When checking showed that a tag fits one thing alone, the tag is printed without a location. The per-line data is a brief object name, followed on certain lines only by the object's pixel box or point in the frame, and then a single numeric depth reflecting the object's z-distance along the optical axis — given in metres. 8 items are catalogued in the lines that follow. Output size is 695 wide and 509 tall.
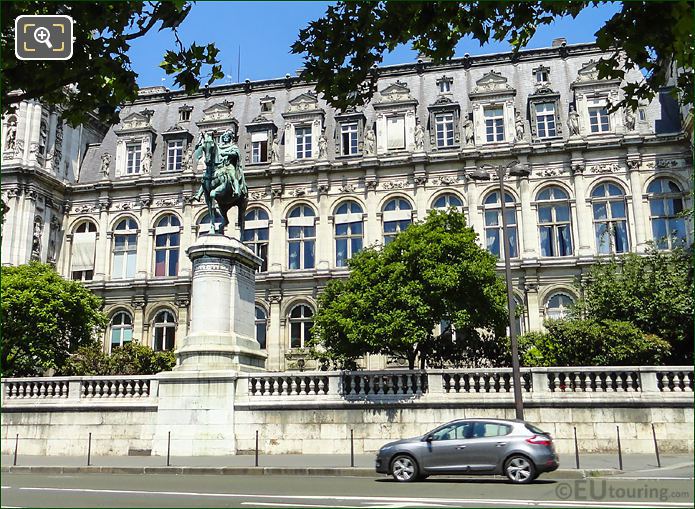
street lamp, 18.89
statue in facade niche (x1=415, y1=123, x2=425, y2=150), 41.84
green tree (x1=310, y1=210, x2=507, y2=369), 25.42
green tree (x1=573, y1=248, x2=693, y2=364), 27.55
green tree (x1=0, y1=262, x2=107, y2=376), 32.16
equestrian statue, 22.53
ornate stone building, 38.81
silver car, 13.68
